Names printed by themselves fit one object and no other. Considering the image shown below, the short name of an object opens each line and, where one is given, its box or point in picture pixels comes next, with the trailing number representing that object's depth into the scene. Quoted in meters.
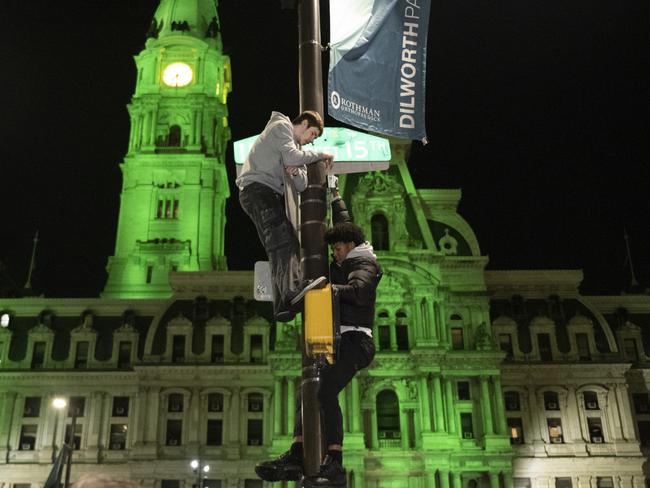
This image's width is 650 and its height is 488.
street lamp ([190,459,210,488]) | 46.67
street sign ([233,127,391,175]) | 8.31
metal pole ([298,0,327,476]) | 6.84
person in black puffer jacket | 7.05
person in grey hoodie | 7.43
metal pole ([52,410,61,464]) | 56.44
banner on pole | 9.41
